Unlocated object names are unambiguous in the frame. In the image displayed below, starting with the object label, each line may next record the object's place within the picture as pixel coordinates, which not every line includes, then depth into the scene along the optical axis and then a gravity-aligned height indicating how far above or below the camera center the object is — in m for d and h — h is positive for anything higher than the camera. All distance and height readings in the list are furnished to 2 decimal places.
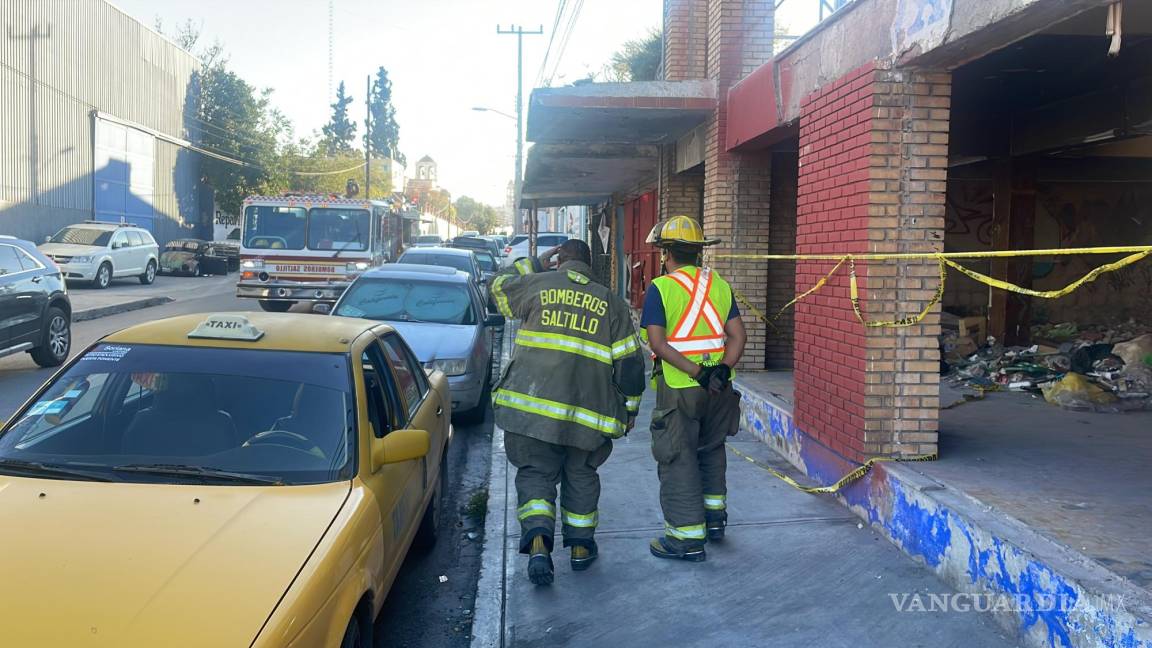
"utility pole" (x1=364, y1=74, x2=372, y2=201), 49.07 +6.58
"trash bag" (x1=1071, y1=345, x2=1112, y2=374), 8.44 -0.62
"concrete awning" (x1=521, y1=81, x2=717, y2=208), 9.73 +1.96
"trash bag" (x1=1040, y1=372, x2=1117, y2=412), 7.36 -0.85
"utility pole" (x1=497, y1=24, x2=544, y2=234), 34.88 +8.14
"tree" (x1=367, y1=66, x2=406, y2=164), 96.31 +16.64
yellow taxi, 2.55 -0.81
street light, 31.15 +4.63
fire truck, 16.19 +0.48
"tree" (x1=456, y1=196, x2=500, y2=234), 130.60 +9.58
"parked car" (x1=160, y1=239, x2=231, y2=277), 30.98 +0.41
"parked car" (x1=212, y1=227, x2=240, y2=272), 32.75 +0.74
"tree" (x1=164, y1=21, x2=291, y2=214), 42.97 +6.57
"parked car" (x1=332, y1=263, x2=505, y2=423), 8.49 -0.42
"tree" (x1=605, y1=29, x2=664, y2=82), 24.47 +6.49
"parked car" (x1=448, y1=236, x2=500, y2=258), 33.03 +1.26
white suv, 22.76 +0.42
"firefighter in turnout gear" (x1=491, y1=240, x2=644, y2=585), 4.52 -0.60
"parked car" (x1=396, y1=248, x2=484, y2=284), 16.06 +0.31
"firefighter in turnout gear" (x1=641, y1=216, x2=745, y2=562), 4.78 -0.50
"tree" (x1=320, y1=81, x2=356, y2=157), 87.38 +14.79
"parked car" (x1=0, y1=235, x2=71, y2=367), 10.16 -0.47
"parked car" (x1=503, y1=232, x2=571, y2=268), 30.05 +1.26
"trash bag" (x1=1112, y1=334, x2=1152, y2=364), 8.17 -0.53
